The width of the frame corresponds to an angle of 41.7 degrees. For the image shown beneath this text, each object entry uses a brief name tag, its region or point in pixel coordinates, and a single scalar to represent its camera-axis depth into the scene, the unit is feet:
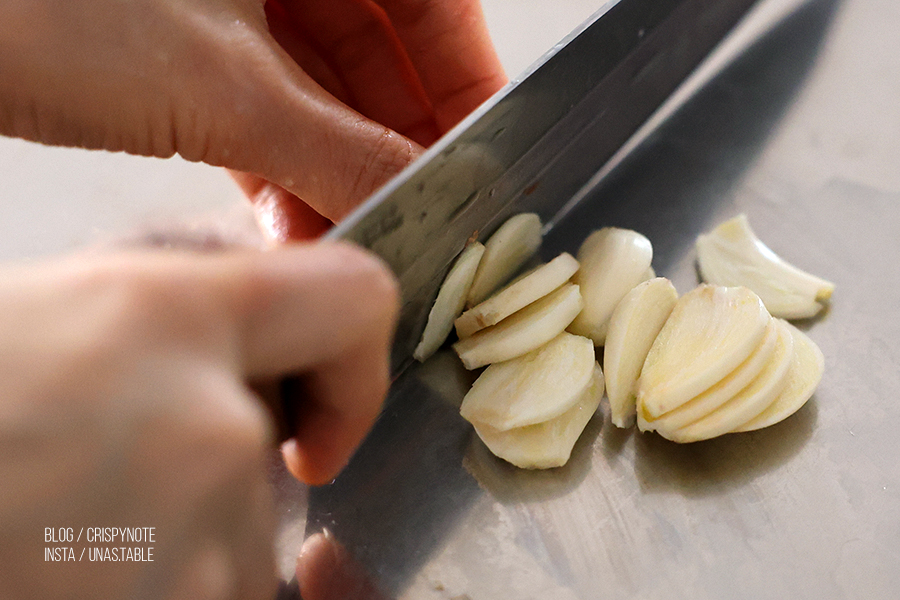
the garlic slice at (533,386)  0.64
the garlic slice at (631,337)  0.66
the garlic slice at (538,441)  0.64
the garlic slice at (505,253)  0.70
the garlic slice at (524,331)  0.66
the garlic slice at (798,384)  0.65
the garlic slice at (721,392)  0.63
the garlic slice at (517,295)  0.67
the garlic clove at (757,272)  0.71
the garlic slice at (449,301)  0.67
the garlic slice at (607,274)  0.69
